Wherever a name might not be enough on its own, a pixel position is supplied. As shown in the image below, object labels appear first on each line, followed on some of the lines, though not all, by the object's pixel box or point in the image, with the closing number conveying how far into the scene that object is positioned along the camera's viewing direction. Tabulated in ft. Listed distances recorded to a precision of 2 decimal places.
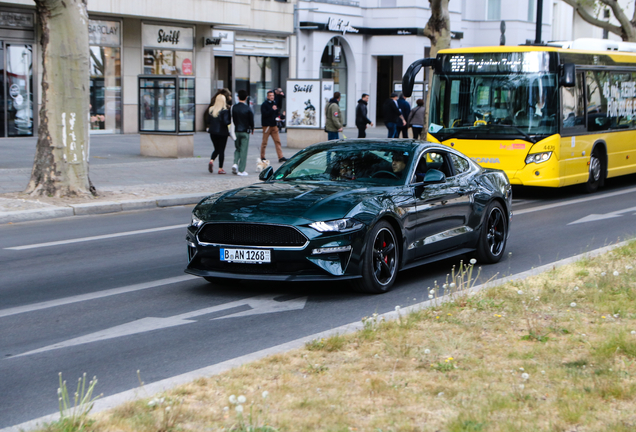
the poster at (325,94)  91.09
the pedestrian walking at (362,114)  90.22
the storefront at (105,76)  100.42
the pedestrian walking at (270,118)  75.25
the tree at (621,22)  111.86
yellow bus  54.90
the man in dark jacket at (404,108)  91.09
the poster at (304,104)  91.25
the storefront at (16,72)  89.51
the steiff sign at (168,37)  107.14
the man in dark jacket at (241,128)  65.21
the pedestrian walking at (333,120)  82.79
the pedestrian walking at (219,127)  65.87
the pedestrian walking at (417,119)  84.38
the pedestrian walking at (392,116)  89.35
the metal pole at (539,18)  91.76
